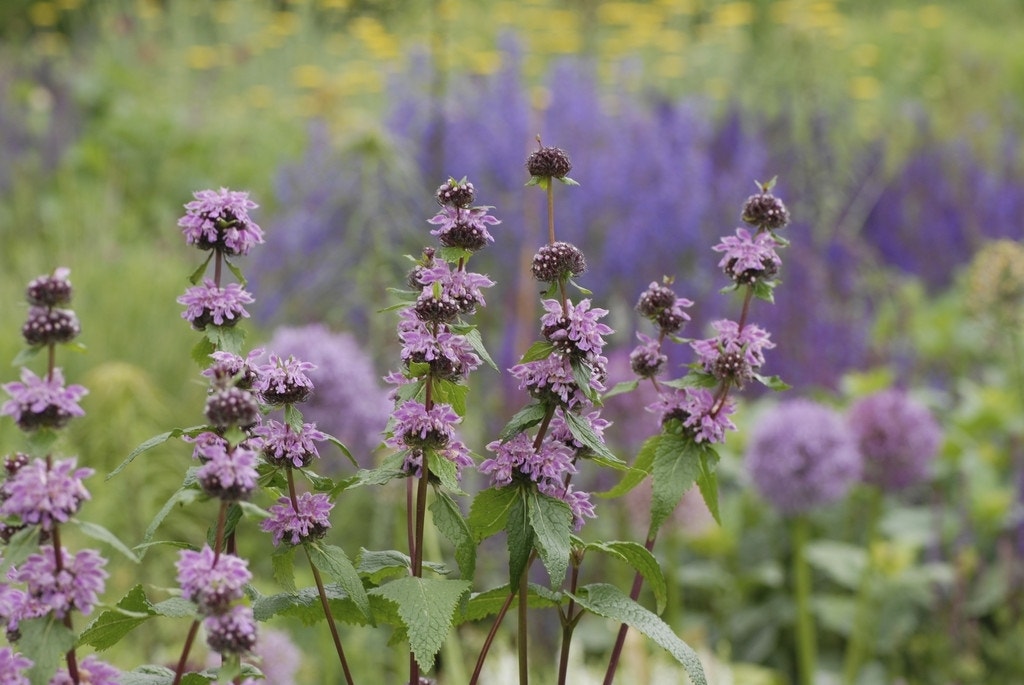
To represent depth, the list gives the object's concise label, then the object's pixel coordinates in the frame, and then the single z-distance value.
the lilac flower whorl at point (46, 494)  1.38
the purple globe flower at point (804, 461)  5.69
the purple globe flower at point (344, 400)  5.53
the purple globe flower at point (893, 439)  5.63
